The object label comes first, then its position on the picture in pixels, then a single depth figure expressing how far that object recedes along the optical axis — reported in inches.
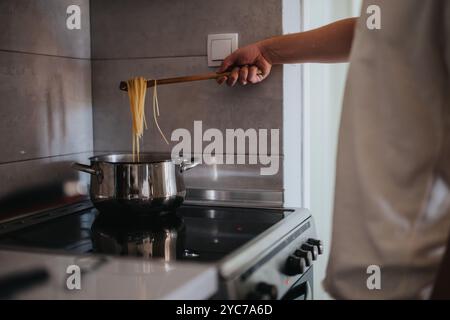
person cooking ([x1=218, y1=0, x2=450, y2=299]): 28.8
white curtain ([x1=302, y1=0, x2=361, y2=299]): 77.0
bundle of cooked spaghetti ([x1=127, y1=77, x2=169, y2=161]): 53.0
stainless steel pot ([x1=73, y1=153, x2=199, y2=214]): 47.1
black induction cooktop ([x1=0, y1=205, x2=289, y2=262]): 38.8
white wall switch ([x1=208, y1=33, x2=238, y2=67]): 55.6
